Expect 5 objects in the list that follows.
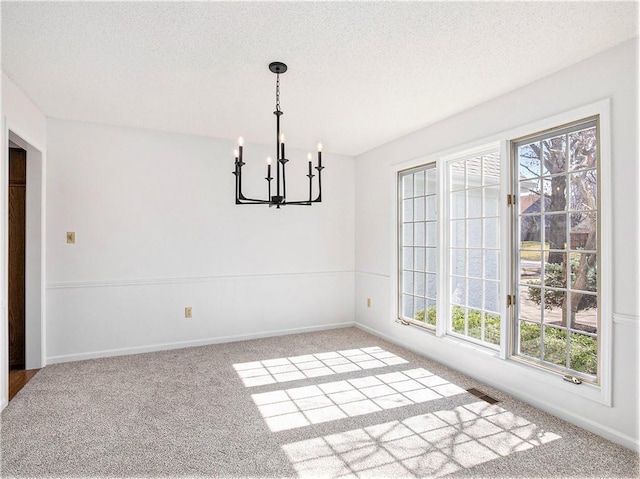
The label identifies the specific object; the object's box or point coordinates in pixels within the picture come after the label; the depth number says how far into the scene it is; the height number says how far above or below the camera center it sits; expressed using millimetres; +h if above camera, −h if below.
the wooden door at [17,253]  3605 -156
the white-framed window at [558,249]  2557 -82
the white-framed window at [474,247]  3322 -82
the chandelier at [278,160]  2553 +597
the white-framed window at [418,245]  4043 -84
